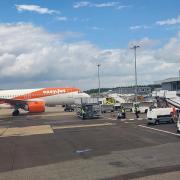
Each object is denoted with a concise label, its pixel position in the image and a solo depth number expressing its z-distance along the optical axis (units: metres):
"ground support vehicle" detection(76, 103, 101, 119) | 26.95
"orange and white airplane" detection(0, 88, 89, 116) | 33.61
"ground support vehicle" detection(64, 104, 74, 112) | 39.45
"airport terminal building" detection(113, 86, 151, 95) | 98.89
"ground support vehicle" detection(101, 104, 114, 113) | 35.14
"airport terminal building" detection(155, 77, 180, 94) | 62.52
